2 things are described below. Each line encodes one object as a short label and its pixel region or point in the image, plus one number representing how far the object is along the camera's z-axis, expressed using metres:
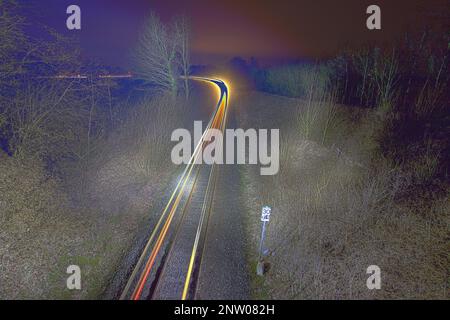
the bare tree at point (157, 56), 27.23
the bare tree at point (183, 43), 28.58
